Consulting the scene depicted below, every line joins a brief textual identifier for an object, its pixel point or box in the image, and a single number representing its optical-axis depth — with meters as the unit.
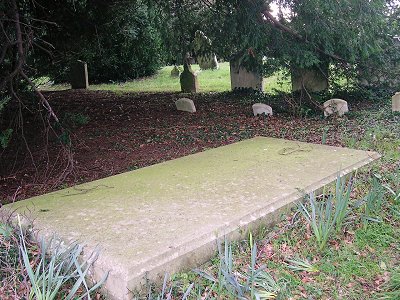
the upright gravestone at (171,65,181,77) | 16.24
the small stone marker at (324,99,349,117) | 7.01
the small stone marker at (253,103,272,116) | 7.37
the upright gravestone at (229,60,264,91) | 10.12
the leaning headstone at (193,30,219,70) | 8.79
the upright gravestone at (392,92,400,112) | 6.61
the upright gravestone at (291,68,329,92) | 8.57
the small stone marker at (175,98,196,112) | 7.96
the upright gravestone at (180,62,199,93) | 11.39
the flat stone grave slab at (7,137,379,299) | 2.19
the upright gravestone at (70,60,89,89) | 14.06
